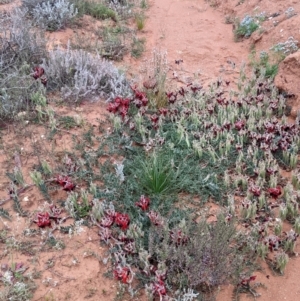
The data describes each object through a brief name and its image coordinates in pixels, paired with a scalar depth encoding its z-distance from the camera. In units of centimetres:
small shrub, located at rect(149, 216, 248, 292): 323
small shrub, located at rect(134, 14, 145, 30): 758
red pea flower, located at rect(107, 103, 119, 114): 471
